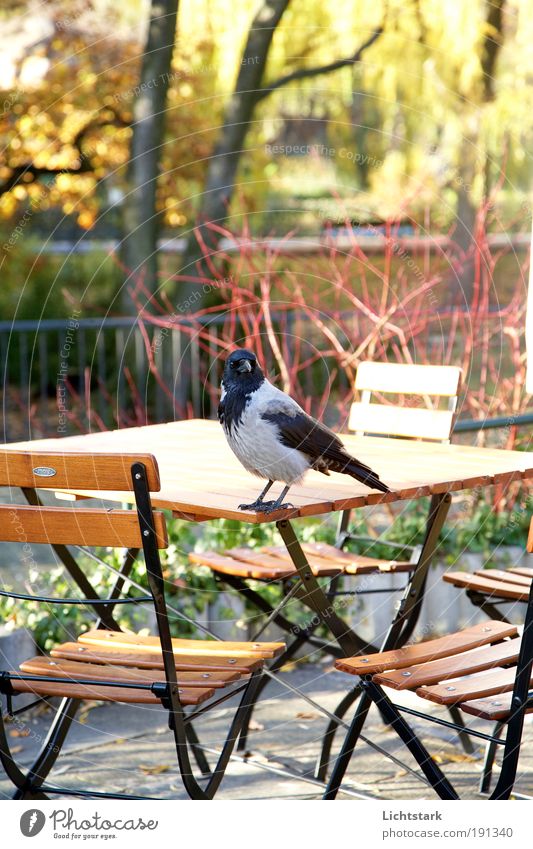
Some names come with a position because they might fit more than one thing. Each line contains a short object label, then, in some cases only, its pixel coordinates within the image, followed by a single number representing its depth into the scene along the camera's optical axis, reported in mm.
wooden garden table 3256
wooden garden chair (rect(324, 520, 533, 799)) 2846
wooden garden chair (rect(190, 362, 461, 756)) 4129
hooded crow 3180
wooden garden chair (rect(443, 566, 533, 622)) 3826
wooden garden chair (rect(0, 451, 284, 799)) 2826
